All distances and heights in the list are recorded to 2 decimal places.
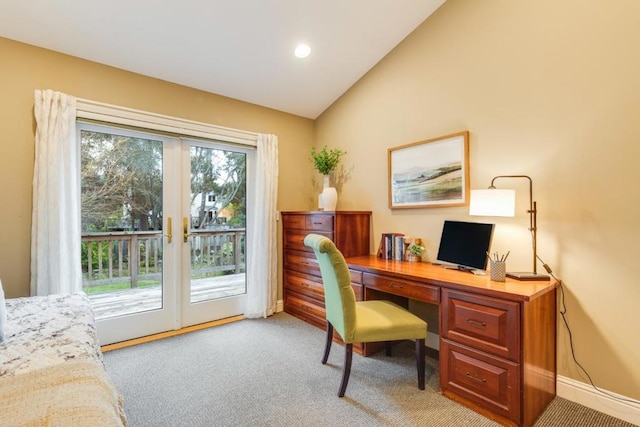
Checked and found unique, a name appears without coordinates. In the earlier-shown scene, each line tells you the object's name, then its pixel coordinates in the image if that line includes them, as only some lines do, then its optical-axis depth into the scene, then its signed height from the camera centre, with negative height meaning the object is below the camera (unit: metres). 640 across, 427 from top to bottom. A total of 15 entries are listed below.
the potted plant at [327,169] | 3.30 +0.51
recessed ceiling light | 2.72 +1.49
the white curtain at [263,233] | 3.40 -0.22
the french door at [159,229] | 2.70 -0.15
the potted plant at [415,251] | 2.69 -0.33
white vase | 3.29 +0.16
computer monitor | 2.18 -0.23
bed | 0.86 -0.58
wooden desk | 1.65 -0.75
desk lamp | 1.98 +0.05
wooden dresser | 3.00 -0.37
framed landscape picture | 2.48 +0.37
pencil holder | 1.93 -0.37
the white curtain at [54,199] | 2.28 +0.12
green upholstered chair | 1.96 -0.72
